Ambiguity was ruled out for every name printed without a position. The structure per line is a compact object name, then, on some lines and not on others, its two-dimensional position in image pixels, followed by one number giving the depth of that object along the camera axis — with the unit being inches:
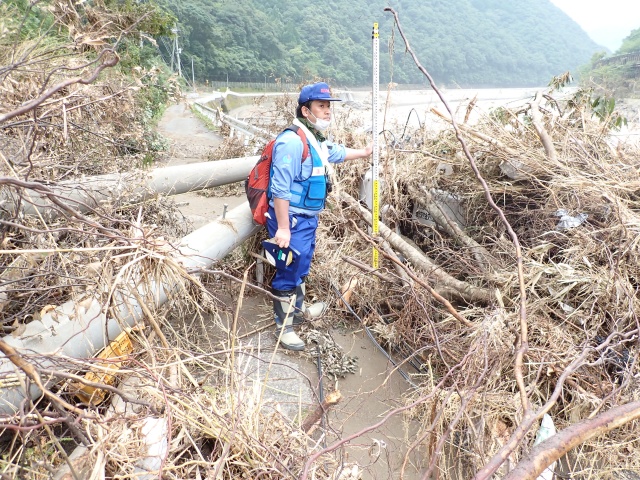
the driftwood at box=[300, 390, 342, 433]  87.0
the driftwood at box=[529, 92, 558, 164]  141.7
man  119.7
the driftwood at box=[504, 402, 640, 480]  53.5
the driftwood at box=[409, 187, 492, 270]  138.3
